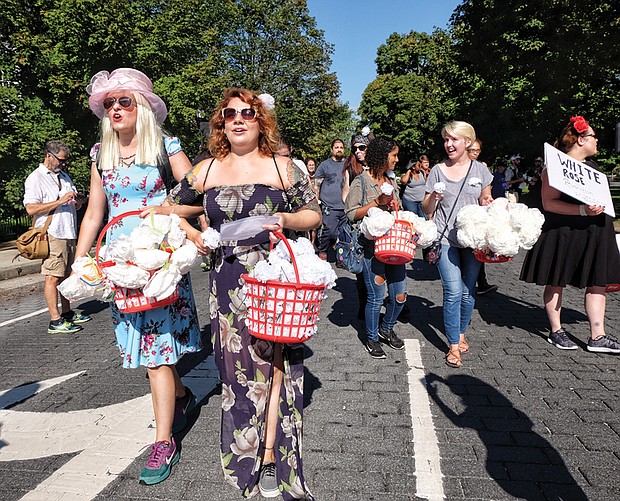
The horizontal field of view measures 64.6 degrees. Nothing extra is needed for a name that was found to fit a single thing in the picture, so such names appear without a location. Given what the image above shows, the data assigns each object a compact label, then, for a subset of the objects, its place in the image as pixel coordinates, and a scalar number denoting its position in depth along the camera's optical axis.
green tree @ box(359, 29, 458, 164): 43.88
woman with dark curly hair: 4.86
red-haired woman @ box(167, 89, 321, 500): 2.68
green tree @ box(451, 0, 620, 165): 16.12
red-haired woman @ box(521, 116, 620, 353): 4.81
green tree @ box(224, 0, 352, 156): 33.41
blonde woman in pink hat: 2.97
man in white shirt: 5.96
